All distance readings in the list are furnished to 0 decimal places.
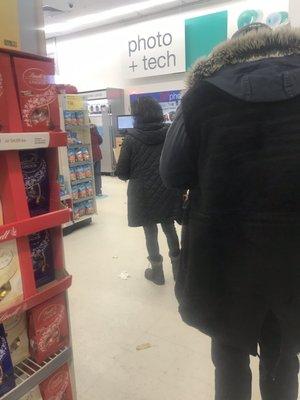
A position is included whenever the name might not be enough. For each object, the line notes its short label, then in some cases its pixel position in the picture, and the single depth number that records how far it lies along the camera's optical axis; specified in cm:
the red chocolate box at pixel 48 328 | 121
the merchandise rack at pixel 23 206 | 103
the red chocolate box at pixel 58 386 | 129
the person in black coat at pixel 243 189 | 97
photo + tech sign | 735
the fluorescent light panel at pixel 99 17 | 804
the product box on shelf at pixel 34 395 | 123
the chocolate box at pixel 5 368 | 110
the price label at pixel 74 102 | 444
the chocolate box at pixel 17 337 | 118
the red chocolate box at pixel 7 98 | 101
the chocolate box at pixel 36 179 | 115
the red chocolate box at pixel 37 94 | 106
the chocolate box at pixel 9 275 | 106
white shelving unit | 440
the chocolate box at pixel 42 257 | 121
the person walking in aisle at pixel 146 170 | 265
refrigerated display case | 895
